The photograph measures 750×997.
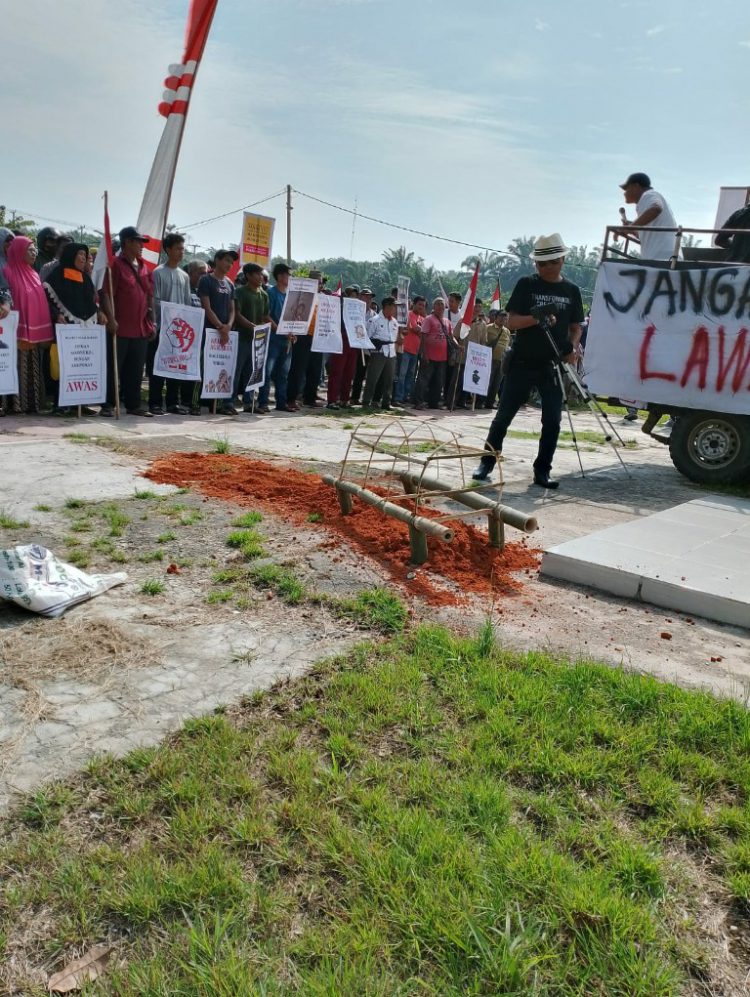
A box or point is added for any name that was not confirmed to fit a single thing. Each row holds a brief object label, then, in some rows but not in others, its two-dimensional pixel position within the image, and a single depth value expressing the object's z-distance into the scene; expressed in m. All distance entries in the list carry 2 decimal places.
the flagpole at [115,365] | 9.34
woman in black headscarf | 9.08
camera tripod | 7.00
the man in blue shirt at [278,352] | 11.97
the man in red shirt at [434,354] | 15.52
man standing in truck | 9.09
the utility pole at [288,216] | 17.75
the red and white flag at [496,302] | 18.80
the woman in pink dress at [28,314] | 8.80
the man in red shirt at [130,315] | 9.66
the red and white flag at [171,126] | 10.53
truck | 8.00
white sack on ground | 3.55
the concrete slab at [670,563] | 4.17
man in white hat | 6.96
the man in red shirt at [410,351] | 15.34
